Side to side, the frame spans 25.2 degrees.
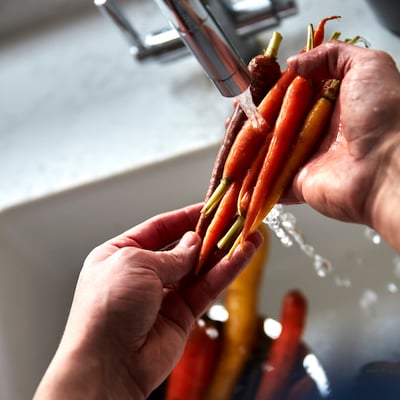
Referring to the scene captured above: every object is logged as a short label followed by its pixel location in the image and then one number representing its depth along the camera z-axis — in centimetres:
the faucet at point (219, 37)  58
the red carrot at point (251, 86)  68
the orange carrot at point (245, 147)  67
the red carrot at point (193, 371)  84
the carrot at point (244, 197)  65
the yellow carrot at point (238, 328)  85
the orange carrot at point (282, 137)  65
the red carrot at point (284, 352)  83
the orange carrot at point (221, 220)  67
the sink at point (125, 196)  85
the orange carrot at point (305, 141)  66
